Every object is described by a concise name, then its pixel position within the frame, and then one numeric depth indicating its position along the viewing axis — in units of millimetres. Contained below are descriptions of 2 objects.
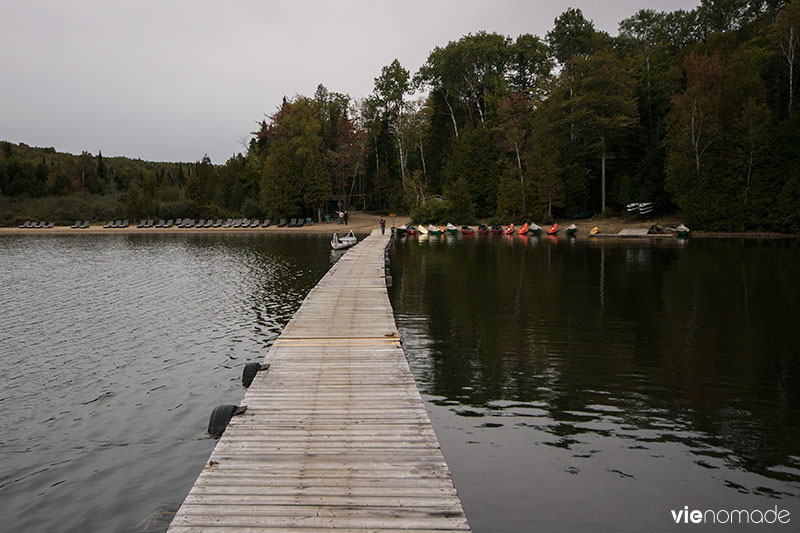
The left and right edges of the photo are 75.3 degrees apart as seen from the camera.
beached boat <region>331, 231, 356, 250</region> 37847
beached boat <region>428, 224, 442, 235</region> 49656
